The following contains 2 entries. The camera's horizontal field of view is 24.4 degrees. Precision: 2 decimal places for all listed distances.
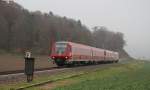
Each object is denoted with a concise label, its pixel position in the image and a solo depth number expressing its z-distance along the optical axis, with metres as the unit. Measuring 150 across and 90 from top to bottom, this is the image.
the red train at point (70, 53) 43.55
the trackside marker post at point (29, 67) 21.48
